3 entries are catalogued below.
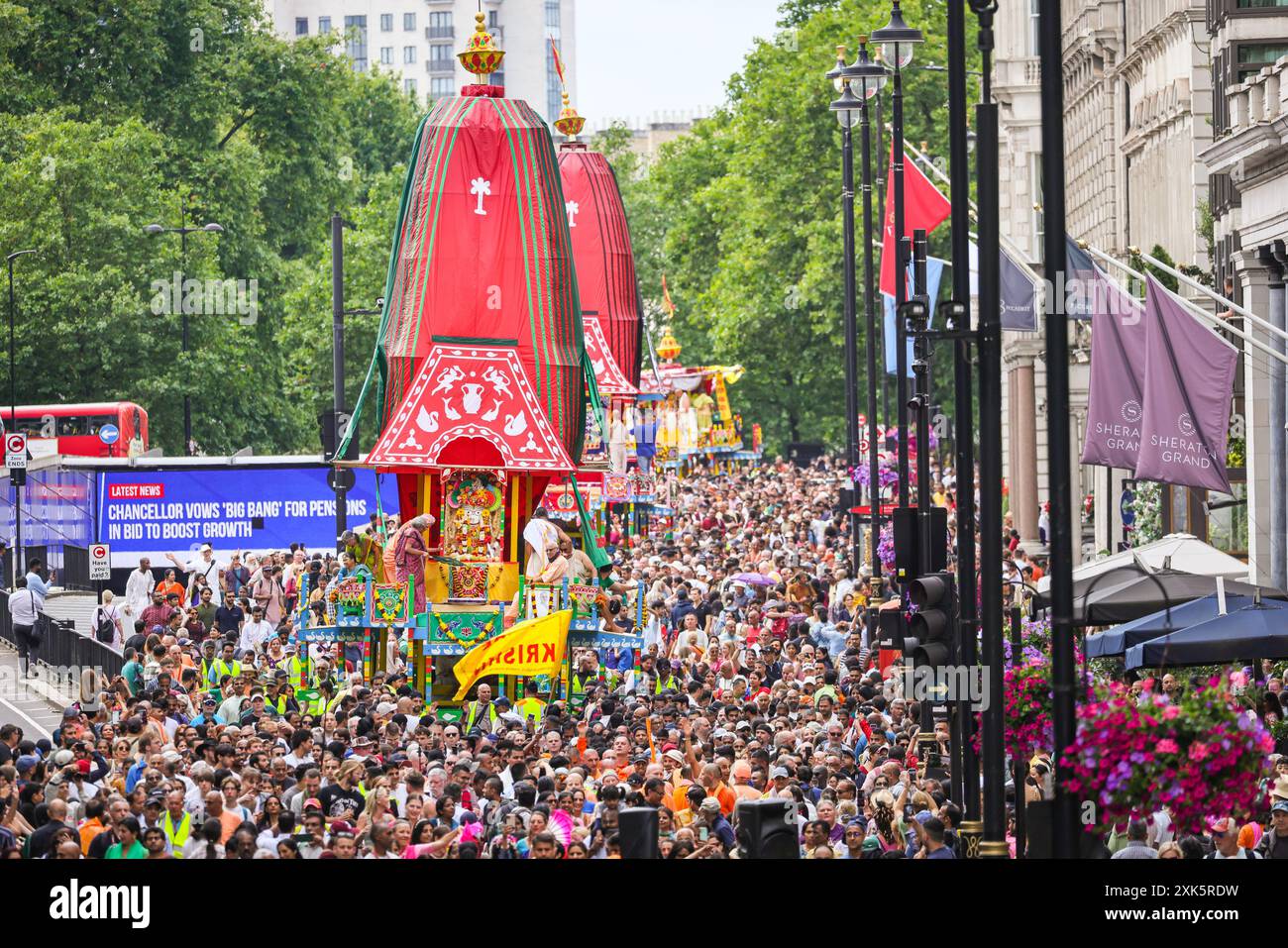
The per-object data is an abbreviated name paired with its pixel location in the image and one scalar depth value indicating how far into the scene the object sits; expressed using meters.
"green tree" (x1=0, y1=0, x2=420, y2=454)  59.41
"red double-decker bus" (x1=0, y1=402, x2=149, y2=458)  54.97
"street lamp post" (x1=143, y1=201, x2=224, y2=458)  55.06
